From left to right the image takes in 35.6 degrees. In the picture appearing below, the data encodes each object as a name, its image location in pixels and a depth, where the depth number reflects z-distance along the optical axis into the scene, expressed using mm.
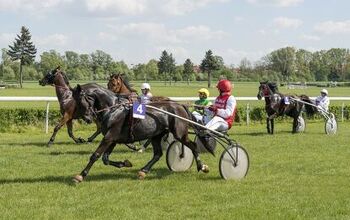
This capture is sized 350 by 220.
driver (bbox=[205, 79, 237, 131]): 8883
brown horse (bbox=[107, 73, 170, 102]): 11859
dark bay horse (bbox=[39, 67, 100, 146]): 12797
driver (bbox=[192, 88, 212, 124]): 11523
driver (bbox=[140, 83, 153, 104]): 11884
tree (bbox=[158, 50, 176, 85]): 108688
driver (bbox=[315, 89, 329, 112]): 18812
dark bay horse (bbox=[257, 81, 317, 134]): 17188
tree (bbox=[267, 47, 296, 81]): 128625
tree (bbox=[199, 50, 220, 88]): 95062
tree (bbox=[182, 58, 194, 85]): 110450
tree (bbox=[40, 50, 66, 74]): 106125
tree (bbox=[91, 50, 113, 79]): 124375
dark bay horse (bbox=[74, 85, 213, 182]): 8148
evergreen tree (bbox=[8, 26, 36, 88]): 83125
